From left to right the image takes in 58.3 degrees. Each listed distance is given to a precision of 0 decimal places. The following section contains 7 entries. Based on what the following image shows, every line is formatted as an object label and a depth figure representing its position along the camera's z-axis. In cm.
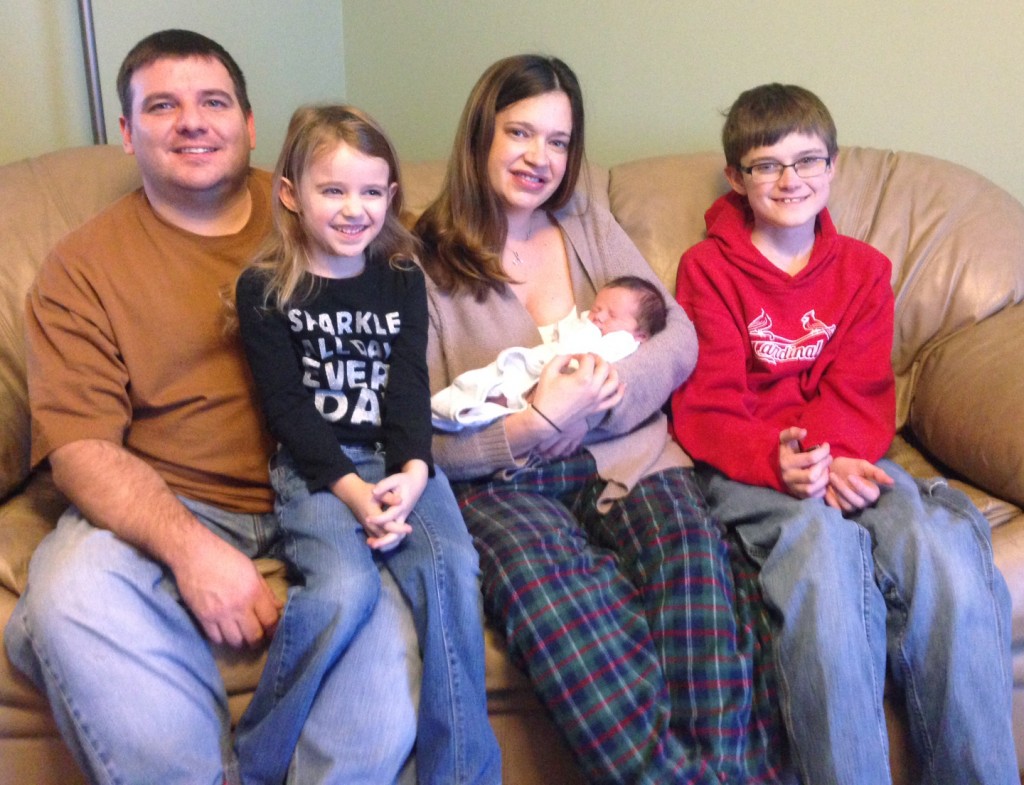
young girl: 127
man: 123
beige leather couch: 141
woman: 127
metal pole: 204
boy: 129
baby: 155
